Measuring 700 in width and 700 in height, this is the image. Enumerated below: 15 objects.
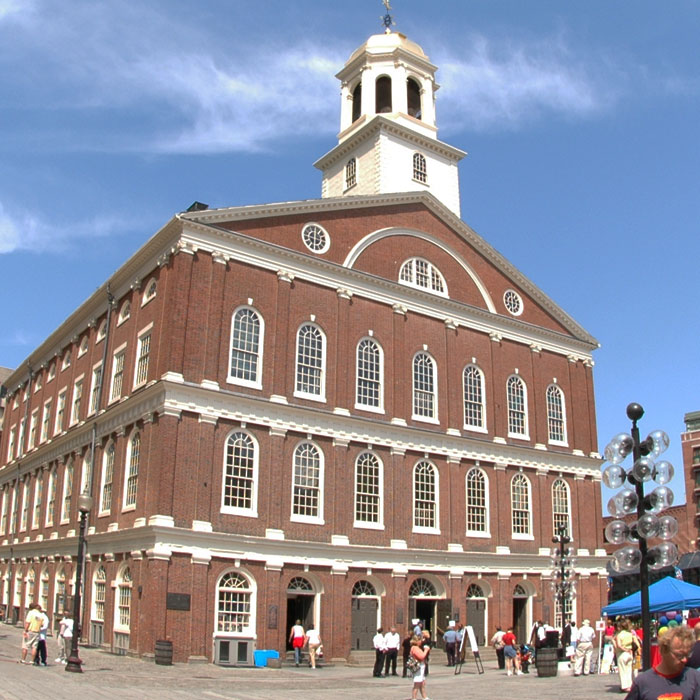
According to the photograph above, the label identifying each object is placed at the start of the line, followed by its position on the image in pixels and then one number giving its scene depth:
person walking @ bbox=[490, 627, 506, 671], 31.83
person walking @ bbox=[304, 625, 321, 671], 29.86
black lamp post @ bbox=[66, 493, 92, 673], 23.94
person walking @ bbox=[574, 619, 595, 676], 29.27
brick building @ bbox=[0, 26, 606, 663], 30.27
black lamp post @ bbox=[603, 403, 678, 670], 15.26
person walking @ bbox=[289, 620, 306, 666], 29.97
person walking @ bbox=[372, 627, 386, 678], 28.28
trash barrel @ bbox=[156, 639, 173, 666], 27.05
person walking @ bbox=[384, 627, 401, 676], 28.41
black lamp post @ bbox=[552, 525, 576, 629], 31.95
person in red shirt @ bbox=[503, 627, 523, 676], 29.78
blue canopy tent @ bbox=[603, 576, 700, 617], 25.09
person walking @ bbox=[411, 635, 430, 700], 19.52
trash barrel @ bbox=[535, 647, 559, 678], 28.69
